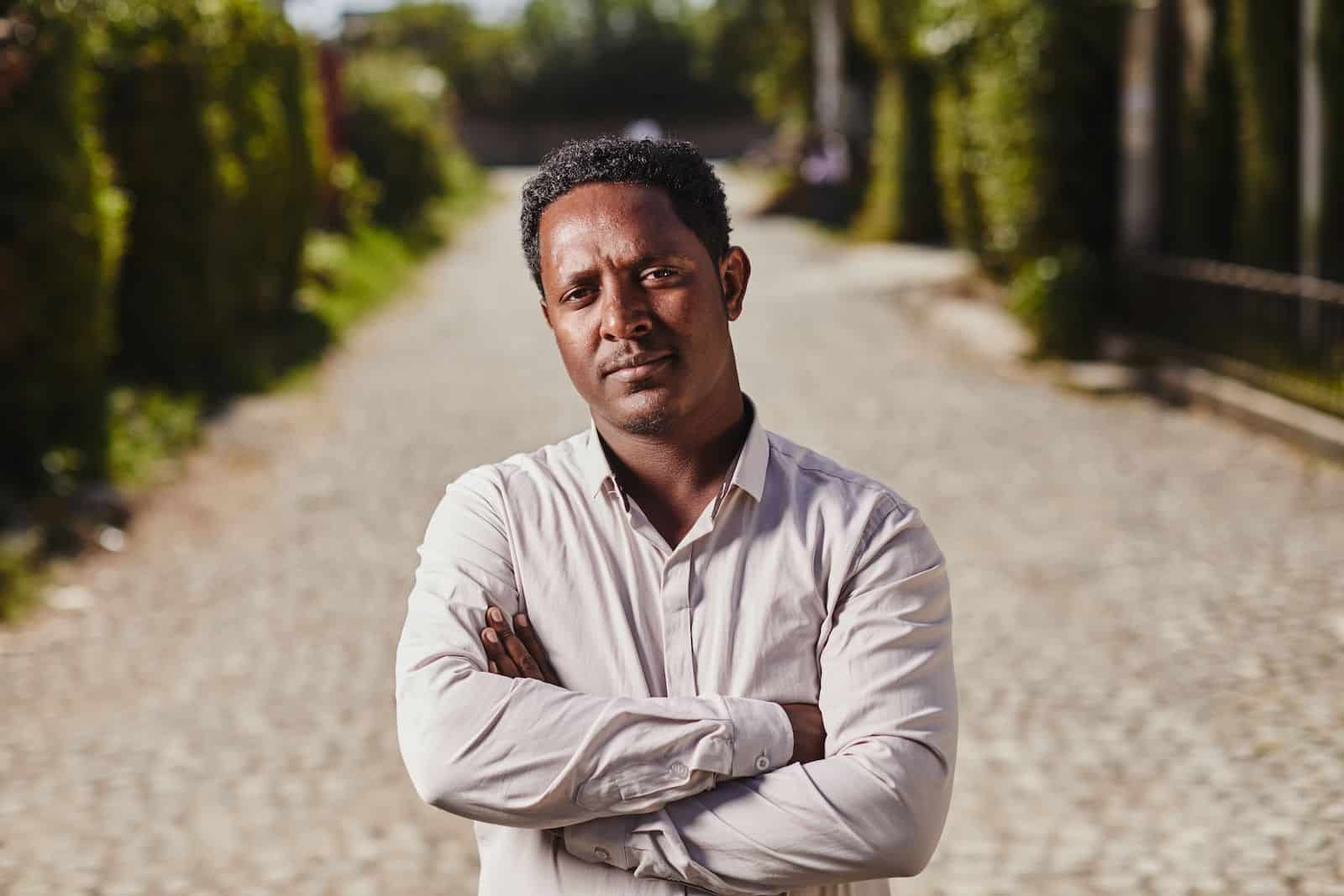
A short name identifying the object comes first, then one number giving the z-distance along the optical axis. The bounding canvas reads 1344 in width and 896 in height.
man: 2.18
